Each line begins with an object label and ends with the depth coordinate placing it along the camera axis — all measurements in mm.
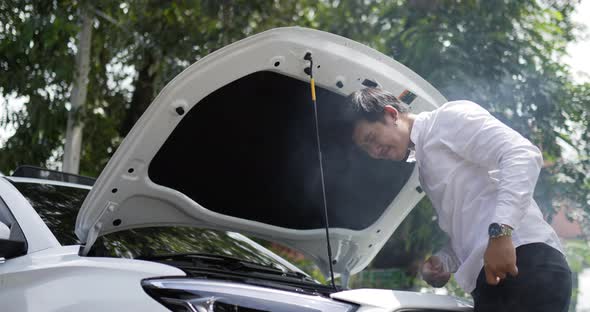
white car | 2535
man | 2326
